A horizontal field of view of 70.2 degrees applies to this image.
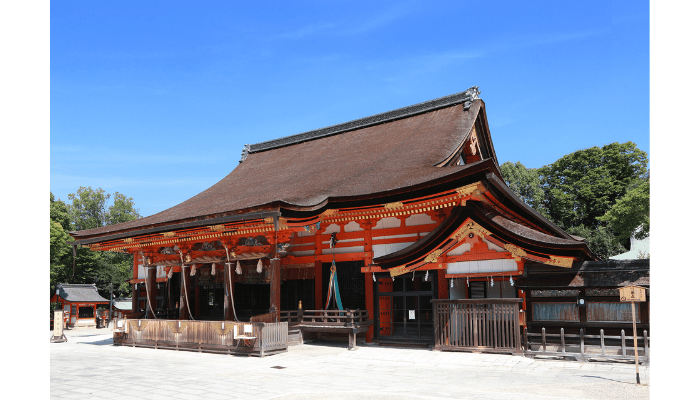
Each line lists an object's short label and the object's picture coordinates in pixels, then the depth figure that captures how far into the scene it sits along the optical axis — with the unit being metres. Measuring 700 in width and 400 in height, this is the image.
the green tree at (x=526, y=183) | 41.59
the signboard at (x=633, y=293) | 9.09
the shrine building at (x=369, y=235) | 12.95
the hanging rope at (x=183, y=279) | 16.96
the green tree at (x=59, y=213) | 40.10
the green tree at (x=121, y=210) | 53.81
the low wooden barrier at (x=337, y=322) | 14.30
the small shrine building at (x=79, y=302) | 30.19
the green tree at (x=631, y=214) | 28.31
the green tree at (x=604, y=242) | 34.88
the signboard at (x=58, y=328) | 17.98
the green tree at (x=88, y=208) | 53.61
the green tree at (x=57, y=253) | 35.25
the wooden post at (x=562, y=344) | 11.35
